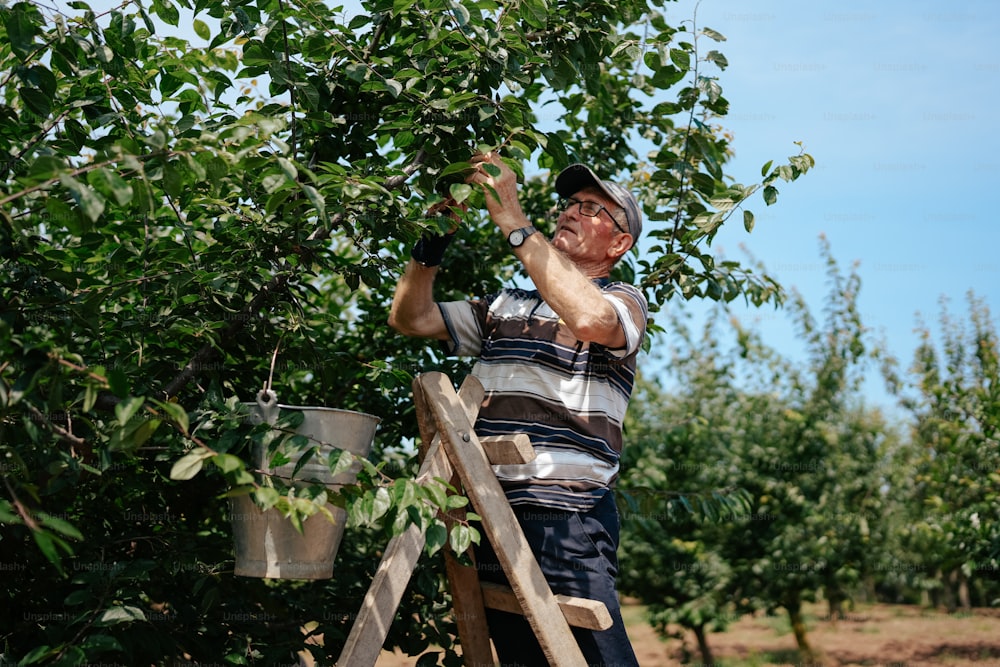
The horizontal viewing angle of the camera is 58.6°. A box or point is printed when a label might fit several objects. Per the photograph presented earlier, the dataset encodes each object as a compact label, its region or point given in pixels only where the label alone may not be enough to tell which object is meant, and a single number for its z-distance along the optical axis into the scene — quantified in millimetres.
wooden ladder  2170
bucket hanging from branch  2201
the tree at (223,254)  1831
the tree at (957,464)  6848
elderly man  2346
